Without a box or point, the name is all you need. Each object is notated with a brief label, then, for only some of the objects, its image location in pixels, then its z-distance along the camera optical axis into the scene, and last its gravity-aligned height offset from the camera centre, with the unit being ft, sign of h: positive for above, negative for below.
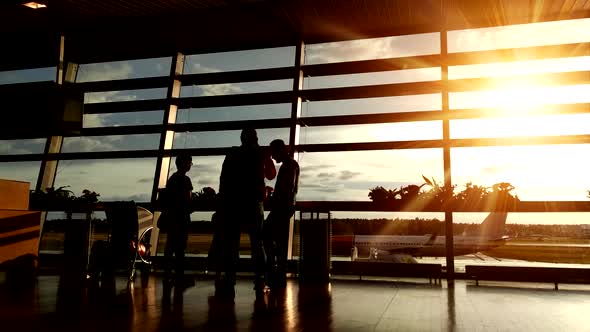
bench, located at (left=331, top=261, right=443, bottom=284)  15.46 -0.45
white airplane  35.96 +1.54
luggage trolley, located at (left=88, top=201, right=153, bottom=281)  13.96 +0.02
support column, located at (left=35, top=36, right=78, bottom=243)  21.48 +4.30
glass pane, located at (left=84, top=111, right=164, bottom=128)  21.34 +6.04
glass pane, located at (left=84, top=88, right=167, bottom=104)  21.80 +7.33
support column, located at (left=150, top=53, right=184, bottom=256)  20.02 +4.96
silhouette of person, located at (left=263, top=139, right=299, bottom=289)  11.98 +1.28
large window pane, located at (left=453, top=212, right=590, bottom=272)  15.60 +1.52
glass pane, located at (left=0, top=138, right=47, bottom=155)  22.24 +4.60
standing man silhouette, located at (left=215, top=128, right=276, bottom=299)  10.76 +1.08
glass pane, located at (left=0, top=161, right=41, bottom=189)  21.94 +3.36
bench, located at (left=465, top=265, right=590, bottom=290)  14.24 -0.31
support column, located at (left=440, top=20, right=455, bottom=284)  16.26 +4.35
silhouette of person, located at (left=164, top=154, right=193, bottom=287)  12.48 +0.97
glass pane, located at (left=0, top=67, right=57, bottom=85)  23.62 +8.79
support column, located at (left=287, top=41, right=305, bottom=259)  18.65 +6.39
